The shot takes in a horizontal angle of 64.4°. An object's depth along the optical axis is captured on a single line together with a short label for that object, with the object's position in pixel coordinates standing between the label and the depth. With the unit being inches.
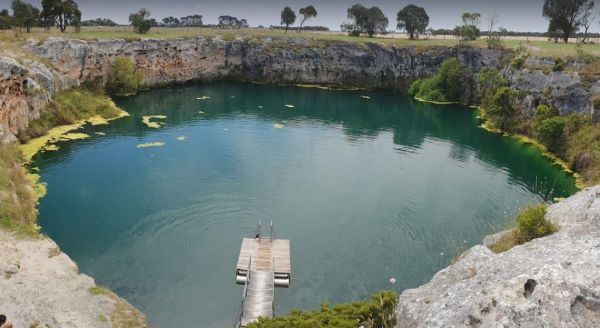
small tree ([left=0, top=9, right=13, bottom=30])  4268.2
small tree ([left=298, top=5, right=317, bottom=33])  6574.8
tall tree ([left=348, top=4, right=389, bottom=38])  6190.9
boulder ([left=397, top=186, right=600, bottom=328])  524.7
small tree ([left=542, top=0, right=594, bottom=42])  4448.8
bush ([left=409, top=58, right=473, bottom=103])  4485.7
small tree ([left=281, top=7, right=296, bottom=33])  6688.0
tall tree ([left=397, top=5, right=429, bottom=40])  5856.3
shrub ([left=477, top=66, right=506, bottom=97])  3833.7
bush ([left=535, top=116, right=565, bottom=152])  2792.8
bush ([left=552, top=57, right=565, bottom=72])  3191.4
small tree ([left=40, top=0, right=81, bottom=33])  4325.8
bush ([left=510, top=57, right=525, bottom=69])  3649.9
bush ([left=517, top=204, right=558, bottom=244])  768.9
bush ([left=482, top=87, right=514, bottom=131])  3395.7
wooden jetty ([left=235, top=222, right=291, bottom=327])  1261.1
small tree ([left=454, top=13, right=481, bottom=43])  5068.9
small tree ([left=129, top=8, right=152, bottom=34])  5059.1
